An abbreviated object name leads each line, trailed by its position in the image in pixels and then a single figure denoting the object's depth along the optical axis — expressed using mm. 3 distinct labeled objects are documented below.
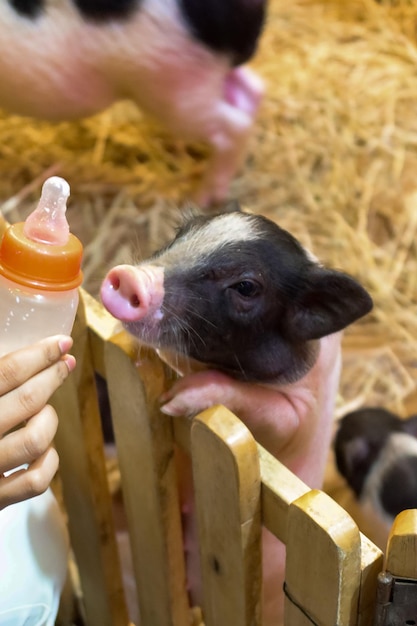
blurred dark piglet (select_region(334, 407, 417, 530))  1185
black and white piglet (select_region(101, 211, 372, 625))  989
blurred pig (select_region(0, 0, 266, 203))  1523
